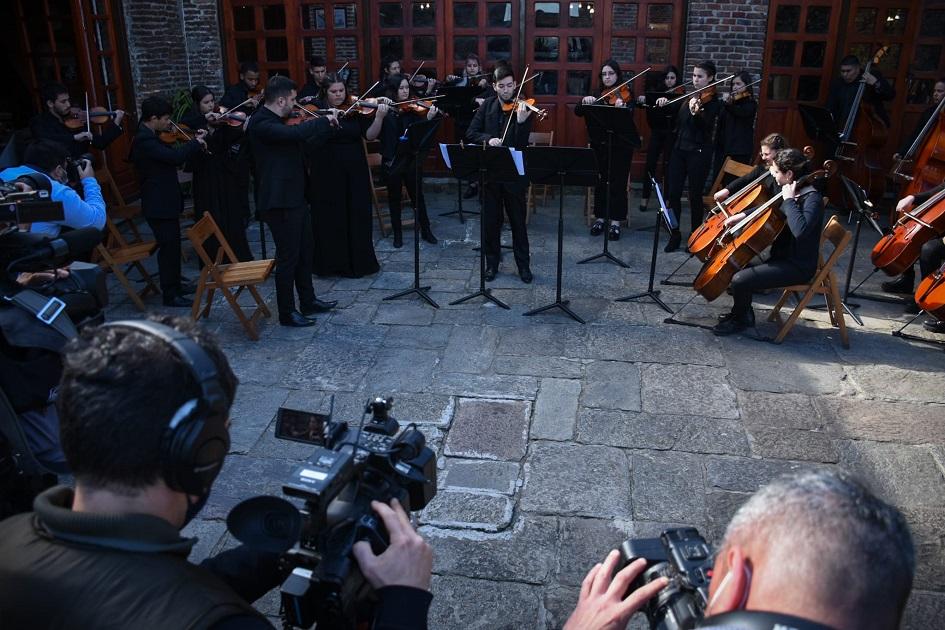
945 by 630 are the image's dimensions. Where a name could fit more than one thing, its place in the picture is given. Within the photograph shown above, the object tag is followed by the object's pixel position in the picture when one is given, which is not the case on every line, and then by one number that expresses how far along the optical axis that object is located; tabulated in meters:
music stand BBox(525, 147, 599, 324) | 5.90
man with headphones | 1.32
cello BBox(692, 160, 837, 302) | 5.64
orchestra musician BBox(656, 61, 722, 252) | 7.78
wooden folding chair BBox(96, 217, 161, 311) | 6.45
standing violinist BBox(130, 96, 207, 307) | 6.43
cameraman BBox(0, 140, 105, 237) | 4.18
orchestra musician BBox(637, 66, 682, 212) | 8.60
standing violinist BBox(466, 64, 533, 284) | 6.87
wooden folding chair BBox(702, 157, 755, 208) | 7.33
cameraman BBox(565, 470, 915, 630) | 1.15
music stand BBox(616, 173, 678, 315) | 6.02
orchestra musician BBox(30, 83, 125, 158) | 6.71
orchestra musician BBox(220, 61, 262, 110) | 8.92
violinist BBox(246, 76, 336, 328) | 5.85
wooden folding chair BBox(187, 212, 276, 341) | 5.93
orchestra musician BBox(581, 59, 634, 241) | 8.20
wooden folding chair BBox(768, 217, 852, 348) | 5.71
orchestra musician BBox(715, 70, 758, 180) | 8.20
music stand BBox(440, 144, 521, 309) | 5.91
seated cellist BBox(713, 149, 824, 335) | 5.55
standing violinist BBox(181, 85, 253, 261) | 7.24
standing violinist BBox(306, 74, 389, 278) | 7.04
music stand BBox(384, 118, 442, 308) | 6.51
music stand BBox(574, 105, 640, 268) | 6.54
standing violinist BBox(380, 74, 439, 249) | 8.00
